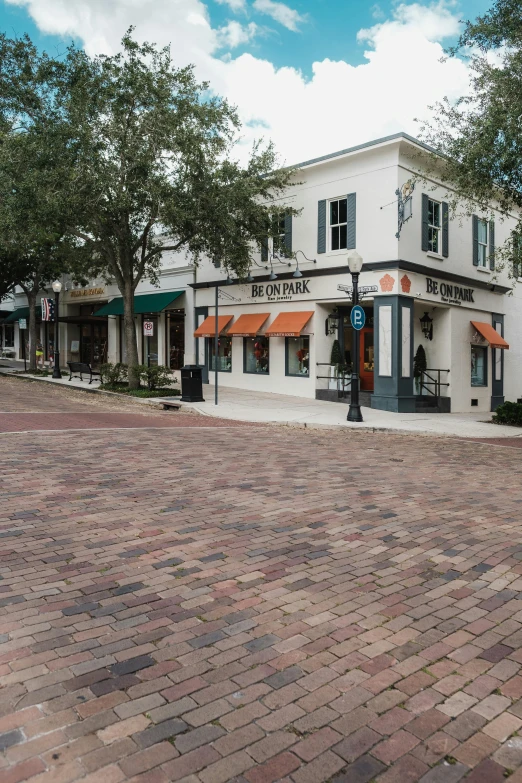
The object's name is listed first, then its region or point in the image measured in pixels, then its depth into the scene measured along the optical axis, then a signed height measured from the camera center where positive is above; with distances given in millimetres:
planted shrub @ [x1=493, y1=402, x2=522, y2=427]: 17781 -1520
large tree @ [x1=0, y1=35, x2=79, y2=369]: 18078 +6257
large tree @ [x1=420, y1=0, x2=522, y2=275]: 13875 +5623
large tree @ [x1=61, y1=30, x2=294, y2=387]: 18266 +6277
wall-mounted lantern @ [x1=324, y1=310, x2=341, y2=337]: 21734 +1394
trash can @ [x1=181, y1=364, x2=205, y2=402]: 18938 -646
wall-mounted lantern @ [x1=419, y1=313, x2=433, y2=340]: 21844 +1354
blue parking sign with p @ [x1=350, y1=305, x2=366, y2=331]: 15641 +1150
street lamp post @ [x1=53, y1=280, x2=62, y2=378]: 26430 +1186
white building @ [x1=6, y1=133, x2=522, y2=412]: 19438 +2305
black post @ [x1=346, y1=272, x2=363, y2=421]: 15867 -690
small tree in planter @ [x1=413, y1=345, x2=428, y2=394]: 21047 -107
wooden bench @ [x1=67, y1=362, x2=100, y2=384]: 24469 -230
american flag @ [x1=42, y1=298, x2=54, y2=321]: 28250 +2471
